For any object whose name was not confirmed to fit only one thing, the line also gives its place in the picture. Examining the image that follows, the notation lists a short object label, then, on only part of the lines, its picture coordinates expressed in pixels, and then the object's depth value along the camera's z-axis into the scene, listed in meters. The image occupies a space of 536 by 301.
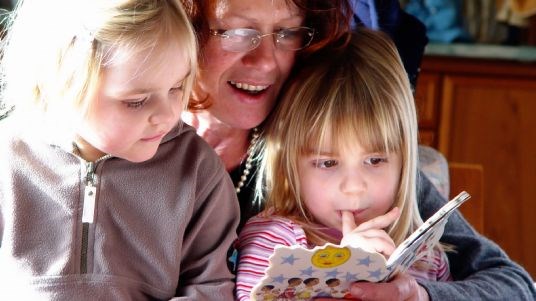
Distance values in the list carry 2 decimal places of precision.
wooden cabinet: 4.18
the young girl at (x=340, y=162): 3.05
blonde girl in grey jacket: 2.84
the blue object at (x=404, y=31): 3.31
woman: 3.08
